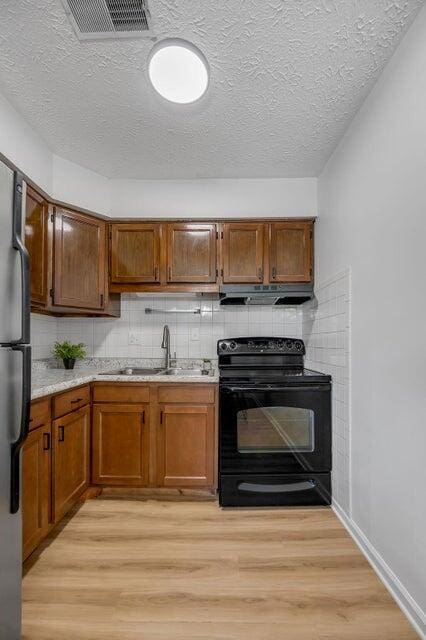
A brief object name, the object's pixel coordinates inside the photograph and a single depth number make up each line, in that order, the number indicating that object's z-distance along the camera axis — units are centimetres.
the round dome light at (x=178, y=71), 156
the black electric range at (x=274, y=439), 233
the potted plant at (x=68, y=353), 285
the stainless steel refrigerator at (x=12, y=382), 116
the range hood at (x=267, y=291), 270
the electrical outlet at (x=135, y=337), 310
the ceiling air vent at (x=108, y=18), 136
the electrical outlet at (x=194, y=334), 310
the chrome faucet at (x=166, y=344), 299
